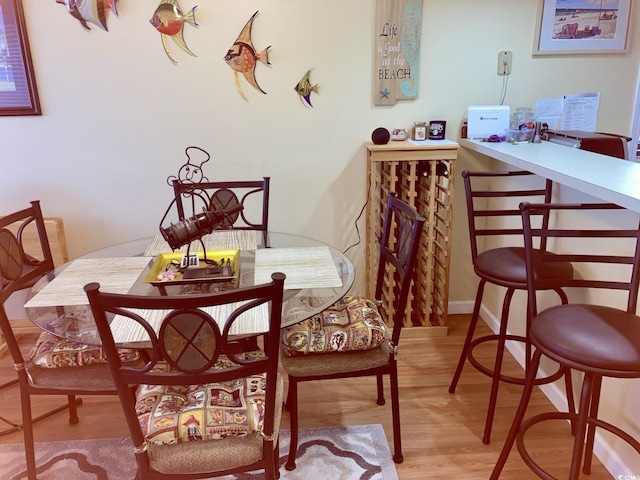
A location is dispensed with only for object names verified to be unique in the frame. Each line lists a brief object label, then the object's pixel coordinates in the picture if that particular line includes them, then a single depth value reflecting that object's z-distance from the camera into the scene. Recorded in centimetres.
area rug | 195
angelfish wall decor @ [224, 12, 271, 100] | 273
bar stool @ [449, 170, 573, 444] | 199
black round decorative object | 278
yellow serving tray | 175
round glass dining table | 160
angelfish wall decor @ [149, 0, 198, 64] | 265
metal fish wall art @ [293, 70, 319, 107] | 281
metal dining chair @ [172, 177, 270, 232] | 244
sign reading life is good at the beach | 273
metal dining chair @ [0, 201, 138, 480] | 177
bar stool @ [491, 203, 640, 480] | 136
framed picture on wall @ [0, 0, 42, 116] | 260
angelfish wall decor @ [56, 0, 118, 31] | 261
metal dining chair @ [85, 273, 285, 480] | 125
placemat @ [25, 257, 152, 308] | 173
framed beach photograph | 278
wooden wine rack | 270
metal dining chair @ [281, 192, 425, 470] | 185
